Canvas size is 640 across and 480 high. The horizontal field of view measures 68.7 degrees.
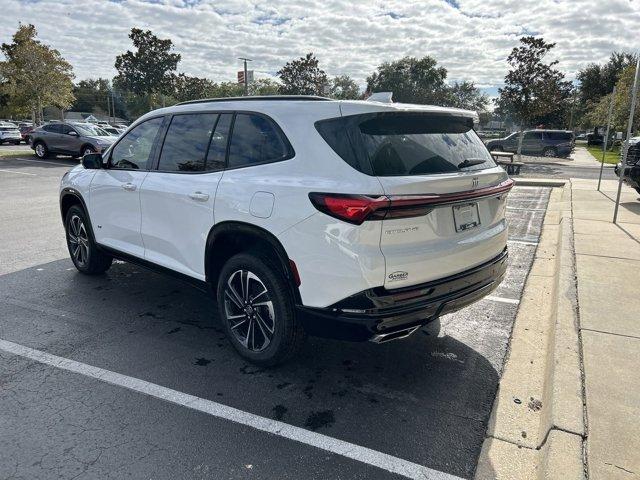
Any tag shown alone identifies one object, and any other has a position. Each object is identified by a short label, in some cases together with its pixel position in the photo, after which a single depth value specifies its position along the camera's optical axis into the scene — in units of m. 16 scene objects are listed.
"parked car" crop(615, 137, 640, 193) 10.35
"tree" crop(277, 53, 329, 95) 47.59
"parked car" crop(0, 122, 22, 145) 32.19
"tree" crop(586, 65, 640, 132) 28.66
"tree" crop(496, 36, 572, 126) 26.00
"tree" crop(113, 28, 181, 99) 67.50
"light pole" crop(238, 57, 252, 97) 31.18
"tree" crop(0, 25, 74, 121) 27.50
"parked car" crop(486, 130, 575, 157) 28.48
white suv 2.75
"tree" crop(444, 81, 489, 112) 67.50
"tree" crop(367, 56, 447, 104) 60.55
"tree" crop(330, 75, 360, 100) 81.69
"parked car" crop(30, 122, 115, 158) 19.64
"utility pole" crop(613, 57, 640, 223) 6.99
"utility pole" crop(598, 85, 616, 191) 10.02
